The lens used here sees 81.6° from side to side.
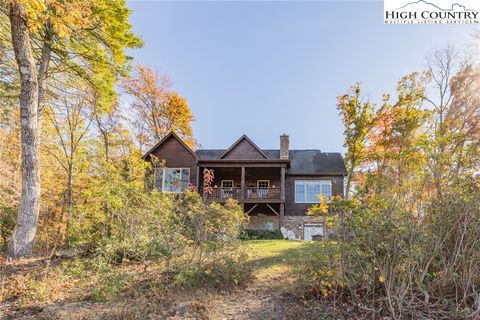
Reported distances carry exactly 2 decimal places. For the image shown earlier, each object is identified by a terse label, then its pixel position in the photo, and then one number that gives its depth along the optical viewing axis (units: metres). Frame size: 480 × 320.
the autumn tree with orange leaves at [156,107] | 25.00
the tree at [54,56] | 7.40
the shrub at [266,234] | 15.62
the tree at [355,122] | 16.97
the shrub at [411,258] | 4.15
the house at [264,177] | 17.64
